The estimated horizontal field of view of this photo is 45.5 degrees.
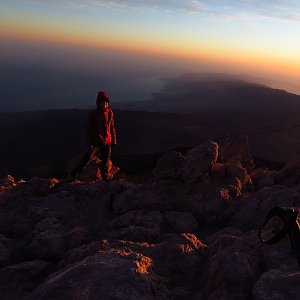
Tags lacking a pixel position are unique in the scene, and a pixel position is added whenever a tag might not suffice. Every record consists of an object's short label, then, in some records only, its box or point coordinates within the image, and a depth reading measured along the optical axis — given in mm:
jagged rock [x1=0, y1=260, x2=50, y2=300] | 5020
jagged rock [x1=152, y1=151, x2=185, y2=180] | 8453
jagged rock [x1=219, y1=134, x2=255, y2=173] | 11602
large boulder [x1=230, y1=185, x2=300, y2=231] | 6902
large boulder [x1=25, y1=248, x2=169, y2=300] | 3723
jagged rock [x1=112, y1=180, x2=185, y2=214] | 7633
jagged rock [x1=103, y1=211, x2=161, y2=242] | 6098
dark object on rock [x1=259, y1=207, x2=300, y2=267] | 3904
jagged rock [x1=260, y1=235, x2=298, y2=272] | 4395
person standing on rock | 8891
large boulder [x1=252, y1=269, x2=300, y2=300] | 3504
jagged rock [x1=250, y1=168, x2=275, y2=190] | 9586
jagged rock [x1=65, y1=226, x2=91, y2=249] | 6027
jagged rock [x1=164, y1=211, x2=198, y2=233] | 6895
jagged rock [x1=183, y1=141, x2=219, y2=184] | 8219
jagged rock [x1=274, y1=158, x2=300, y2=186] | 9312
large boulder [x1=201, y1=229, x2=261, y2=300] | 3947
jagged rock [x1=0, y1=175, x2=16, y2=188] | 10760
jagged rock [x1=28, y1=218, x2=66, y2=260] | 5750
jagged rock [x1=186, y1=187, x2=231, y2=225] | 7336
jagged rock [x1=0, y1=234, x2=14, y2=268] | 5758
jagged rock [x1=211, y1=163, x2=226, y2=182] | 8505
